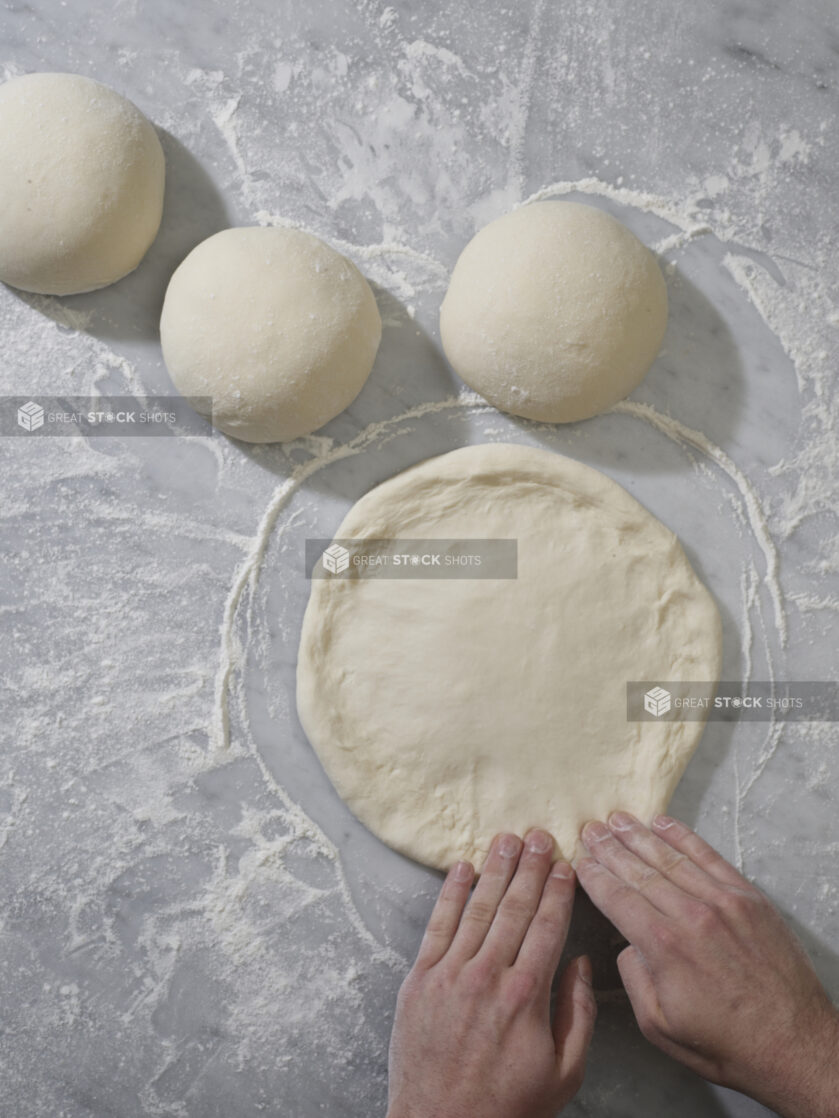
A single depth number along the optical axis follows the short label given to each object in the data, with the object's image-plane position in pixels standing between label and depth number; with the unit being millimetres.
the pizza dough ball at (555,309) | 463
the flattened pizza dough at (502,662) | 489
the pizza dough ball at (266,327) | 459
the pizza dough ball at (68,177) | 456
